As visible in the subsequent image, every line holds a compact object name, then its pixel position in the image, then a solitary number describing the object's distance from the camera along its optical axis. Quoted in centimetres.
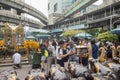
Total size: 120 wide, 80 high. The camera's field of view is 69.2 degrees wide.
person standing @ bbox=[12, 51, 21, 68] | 539
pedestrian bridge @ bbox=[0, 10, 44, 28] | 1770
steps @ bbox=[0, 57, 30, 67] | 590
